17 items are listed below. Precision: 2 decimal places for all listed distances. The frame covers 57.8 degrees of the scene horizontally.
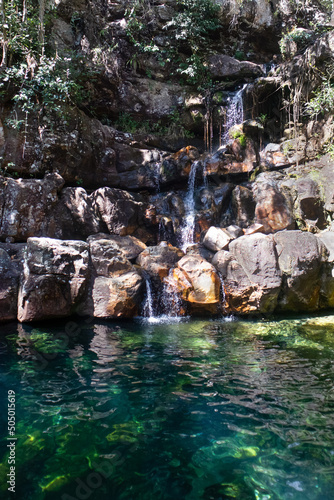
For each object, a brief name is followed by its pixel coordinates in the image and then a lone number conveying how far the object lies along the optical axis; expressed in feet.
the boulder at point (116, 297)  22.18
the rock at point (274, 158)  36.09
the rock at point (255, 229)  29.35
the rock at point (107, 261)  23.67
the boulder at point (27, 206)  26.71
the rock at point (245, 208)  31.68
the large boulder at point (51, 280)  20.66
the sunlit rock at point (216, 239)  27.22
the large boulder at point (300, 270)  23.50
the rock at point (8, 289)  20.79
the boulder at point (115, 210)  30.71
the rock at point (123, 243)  25.05
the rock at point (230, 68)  43.27
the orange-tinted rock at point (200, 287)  23.39
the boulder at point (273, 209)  29.66
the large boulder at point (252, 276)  23.12
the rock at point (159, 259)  24.64
